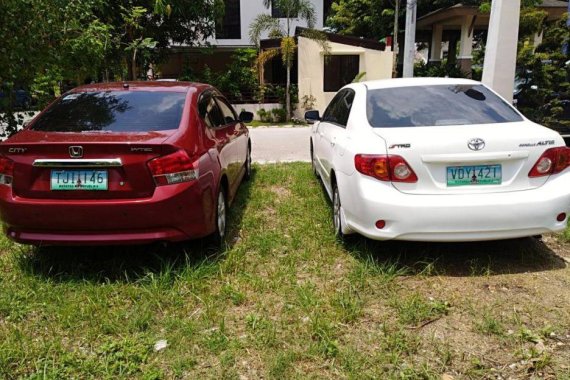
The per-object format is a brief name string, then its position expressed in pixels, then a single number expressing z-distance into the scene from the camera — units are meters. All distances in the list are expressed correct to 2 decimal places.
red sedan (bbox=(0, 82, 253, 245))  3.21
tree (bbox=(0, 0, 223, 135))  5.16
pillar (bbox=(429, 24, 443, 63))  21.81
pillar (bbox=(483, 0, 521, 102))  7.45
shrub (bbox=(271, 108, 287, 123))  17.31
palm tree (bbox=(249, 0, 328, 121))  16.36
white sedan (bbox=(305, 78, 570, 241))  3.22
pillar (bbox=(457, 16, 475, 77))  19.44
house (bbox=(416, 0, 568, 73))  18.50
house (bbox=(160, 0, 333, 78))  23.78
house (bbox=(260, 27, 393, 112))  16.94
